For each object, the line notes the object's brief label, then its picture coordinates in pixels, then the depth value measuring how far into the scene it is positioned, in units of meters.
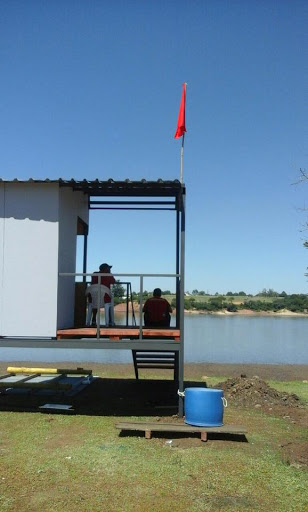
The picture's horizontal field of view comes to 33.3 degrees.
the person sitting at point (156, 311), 11.33
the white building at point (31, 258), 9.47
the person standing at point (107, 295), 10.34
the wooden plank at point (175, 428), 7.74
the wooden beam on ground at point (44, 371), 11.95
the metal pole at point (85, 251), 12.13
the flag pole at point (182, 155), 9.51
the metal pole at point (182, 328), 9.30
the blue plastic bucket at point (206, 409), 8.08
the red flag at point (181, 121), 10.51
